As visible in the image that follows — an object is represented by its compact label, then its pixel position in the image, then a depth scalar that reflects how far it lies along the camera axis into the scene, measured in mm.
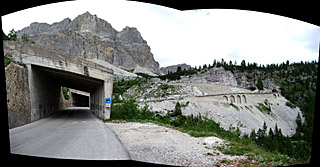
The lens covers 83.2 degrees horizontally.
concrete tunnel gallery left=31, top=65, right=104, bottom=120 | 11688
